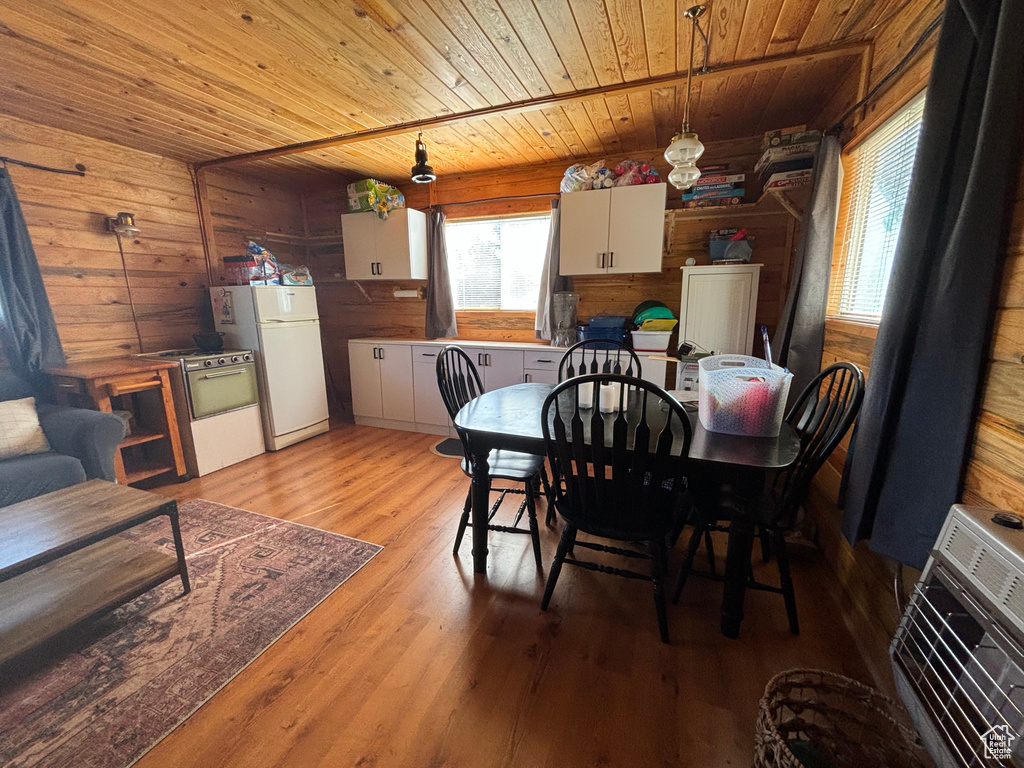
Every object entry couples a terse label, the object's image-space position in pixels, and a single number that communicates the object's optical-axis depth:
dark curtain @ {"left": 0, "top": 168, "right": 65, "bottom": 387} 2.45
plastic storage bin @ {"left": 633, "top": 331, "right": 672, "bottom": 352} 3.04
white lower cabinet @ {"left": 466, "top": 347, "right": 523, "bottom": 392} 3.45
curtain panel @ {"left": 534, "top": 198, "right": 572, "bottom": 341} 3.40
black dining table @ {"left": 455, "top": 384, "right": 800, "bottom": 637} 1.35
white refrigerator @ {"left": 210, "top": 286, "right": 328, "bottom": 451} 3.30
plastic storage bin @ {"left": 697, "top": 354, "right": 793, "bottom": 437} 1.46
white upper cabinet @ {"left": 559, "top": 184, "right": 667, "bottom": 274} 2.99
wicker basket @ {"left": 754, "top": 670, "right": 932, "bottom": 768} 0.97
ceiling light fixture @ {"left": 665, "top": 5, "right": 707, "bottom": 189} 1.65
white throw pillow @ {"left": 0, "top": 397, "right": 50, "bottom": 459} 2.14
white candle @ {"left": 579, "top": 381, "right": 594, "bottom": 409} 1.85
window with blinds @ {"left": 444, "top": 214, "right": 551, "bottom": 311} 3.76
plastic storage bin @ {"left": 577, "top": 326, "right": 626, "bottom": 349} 3.15
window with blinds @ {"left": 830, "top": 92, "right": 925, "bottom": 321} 1.62
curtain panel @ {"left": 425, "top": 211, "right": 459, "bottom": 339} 3.87
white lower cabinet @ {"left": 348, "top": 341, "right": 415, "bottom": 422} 3.85
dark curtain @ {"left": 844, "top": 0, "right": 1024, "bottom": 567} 0.96
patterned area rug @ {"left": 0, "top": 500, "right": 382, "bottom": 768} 1.19
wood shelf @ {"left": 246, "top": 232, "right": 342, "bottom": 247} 4.20
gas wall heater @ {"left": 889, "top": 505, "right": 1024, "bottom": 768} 0.73
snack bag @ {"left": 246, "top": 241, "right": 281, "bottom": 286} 3.29
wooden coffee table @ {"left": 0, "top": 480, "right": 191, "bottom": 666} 1.34
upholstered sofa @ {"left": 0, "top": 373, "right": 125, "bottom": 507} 2.00
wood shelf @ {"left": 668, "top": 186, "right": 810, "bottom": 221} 2.44
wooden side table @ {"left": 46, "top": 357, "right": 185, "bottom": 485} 2.47
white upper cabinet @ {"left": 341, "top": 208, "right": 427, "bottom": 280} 3.77
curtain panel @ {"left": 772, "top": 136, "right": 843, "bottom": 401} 2.06
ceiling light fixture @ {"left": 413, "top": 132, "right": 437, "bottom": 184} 2.41
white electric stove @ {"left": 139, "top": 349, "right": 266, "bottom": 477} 2.88
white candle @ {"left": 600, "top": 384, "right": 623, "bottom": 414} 1.76
